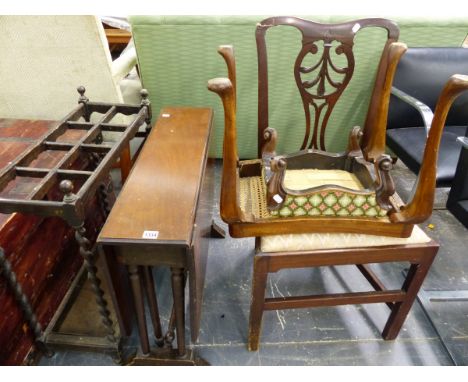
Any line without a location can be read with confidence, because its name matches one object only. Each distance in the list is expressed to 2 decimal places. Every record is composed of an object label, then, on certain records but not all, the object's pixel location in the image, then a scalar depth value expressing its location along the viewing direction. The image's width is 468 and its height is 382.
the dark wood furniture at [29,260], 1.01
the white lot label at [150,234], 0.87
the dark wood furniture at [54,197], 0.87
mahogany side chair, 0.91
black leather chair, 1.56
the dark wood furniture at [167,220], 0.89
